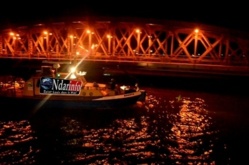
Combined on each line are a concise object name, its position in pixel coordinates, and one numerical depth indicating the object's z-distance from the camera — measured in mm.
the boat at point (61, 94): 32125
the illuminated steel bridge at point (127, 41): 48562
